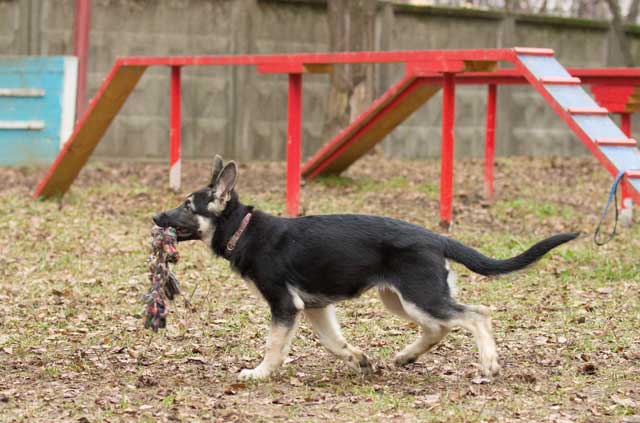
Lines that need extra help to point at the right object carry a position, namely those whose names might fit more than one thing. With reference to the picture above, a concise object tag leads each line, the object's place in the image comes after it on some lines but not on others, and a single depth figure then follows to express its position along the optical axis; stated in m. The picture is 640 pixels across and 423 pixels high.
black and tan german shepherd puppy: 9.81
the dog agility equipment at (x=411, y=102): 15.25
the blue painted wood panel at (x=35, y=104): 26.30
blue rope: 13.45
